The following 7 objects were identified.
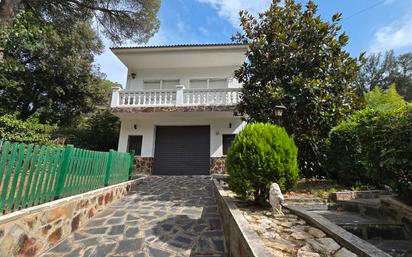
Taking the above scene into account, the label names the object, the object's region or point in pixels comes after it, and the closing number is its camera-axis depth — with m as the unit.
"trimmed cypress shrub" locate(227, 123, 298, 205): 3.81
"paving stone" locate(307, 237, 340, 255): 2.29
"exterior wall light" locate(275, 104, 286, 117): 6.30
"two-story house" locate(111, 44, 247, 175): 10.07
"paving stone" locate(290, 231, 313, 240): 2.66
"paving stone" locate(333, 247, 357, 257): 2.17
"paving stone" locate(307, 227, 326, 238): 2.73
